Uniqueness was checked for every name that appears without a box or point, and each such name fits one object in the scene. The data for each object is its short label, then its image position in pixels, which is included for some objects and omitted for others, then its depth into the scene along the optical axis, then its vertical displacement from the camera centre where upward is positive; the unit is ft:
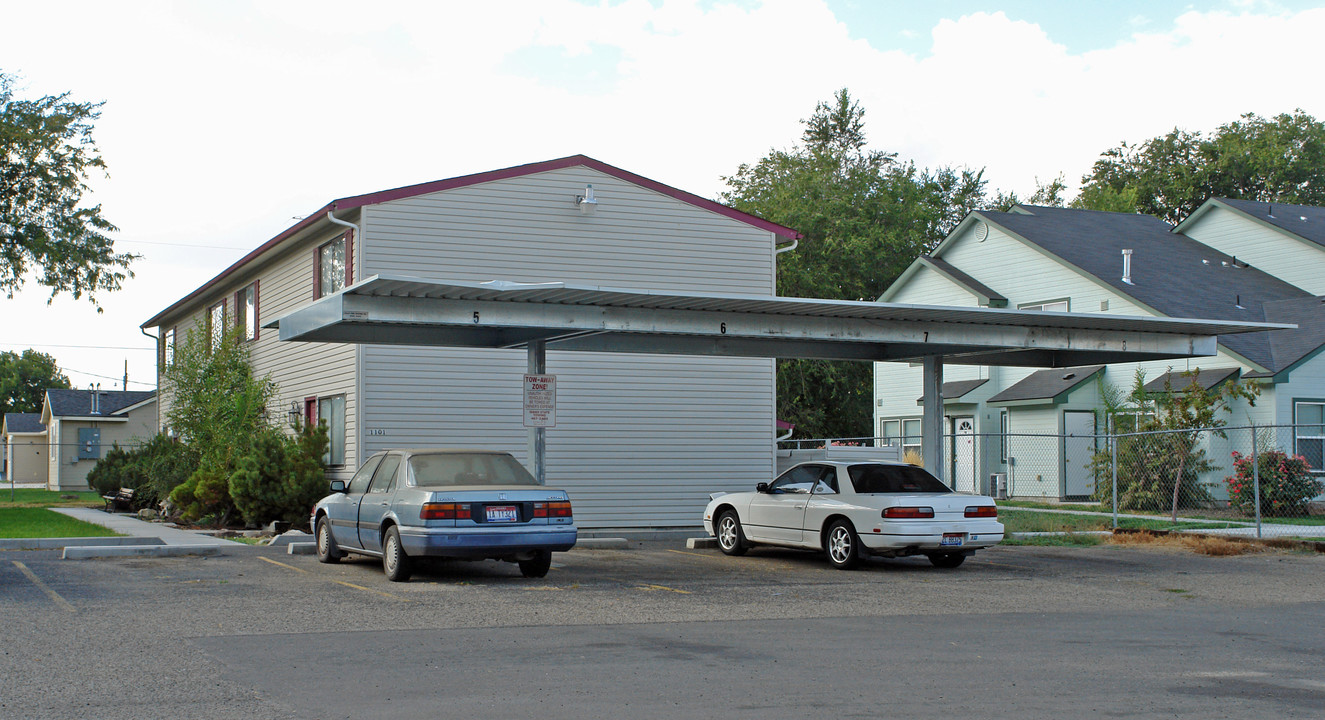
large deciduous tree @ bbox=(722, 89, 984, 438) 158.30 +26.17
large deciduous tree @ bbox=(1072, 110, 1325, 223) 198.49 +42.70
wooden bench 91.61 -5.71
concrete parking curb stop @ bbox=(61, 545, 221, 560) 52.85 -5.47
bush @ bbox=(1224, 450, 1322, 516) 79.56 -3.75
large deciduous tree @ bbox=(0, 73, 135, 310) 105.50 +19.66
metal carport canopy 47.34 +4.39
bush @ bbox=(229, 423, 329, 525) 66.59 -2.99
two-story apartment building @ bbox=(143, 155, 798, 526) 68.74 +3.82
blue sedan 41.57 -3.04
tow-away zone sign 53.93 +1.11
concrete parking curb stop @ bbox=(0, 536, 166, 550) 55.43 -5.46
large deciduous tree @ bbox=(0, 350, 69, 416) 337.11 +12.60
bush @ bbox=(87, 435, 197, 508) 83.51 -3.43
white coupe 47.60 -3.55
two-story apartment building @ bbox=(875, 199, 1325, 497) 91.09 +11.25
